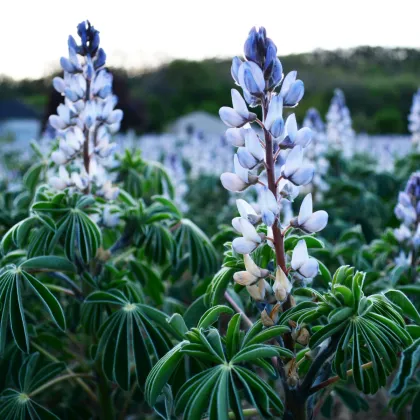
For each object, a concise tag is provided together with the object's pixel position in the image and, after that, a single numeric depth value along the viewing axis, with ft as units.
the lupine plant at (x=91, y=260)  1.58
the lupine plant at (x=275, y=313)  1.30
